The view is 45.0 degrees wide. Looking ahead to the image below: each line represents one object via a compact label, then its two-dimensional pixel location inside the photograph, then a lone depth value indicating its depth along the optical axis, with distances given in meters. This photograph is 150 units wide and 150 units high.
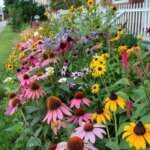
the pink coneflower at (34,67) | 1.82
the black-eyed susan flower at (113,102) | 0.99
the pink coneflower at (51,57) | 1.72
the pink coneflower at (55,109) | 1.06
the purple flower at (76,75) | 1.71
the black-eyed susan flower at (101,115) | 1.01
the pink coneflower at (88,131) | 0.97
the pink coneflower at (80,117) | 1.15
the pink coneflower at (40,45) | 2.25
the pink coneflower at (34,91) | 1.33
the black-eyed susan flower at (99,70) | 1.47
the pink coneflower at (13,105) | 1.36
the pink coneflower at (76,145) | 0.87
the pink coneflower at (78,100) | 1.24
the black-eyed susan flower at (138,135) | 0.78
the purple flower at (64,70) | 1.79
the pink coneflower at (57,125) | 1.17
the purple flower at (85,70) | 1.75
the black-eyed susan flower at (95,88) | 1.41
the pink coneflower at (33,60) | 1.91
